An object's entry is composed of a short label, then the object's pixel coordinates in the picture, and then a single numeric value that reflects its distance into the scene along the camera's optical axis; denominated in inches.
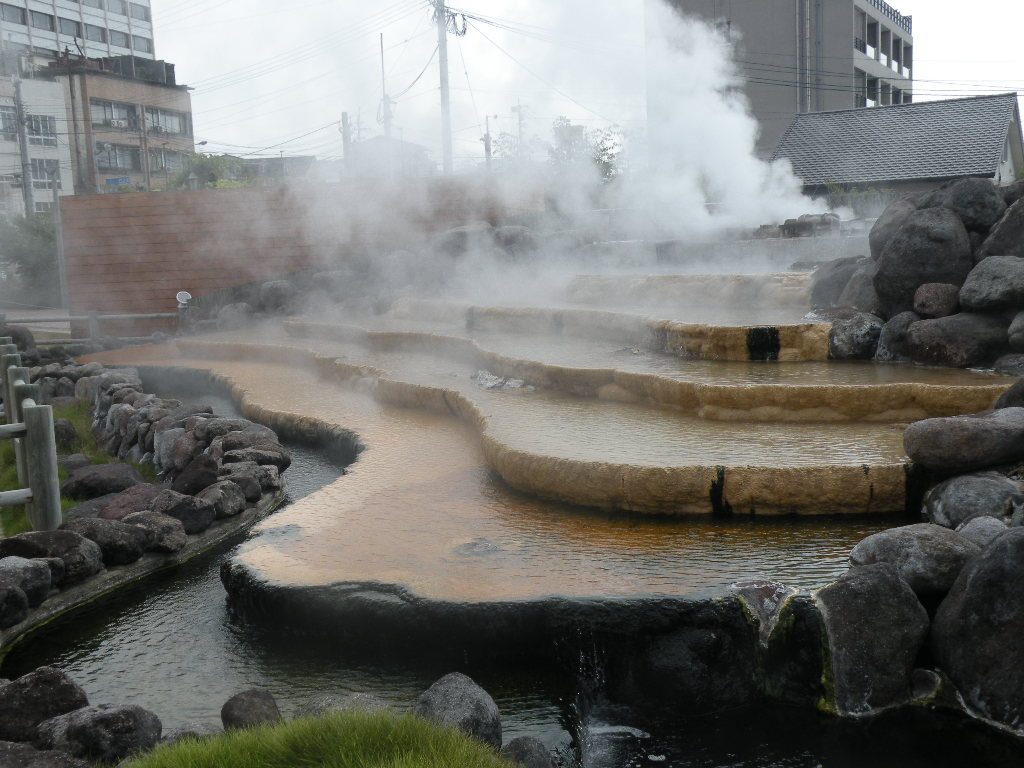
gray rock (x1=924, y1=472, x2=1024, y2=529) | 144.2
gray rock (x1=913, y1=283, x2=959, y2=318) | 240.5
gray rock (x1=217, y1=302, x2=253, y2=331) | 546.0
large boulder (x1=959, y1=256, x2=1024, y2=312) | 218.7
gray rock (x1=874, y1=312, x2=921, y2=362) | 243.8
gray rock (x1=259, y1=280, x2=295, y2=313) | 548.1
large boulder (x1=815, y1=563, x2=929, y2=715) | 121.3
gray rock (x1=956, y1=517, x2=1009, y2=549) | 131.7
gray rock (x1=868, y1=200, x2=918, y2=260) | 283.3
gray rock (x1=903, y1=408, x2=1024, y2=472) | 153.8
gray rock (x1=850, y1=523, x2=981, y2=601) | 125.8
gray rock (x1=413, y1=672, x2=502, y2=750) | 106.1
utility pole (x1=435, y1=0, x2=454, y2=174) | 772.0
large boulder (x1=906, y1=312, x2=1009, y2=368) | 225.5
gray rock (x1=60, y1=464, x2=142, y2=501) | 238.7
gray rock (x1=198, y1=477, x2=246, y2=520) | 203.8
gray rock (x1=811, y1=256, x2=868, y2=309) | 301.1
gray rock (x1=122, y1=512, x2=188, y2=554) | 183.6
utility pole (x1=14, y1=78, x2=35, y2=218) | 907.7
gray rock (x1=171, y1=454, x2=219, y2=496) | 215.2
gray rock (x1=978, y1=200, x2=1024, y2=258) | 238.1
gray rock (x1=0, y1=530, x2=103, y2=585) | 167.5
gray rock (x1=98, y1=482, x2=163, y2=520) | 206.7
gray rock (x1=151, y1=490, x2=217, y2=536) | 195.8
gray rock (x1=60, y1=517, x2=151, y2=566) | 177.5
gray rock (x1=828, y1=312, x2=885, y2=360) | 251.6
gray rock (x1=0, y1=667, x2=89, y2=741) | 113.2
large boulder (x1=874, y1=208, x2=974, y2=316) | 247.0
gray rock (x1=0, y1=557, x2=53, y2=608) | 158.2
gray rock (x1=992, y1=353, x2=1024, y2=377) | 213.6
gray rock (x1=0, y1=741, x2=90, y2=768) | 100.4
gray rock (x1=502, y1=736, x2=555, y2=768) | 103.9
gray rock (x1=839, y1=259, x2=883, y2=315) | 270.7
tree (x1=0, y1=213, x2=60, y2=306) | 1024.9
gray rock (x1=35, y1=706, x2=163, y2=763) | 107.4
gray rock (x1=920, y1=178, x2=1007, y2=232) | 254.8
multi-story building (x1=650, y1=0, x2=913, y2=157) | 1117.1
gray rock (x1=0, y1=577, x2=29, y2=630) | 152.6
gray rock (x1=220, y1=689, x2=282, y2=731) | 108.7
